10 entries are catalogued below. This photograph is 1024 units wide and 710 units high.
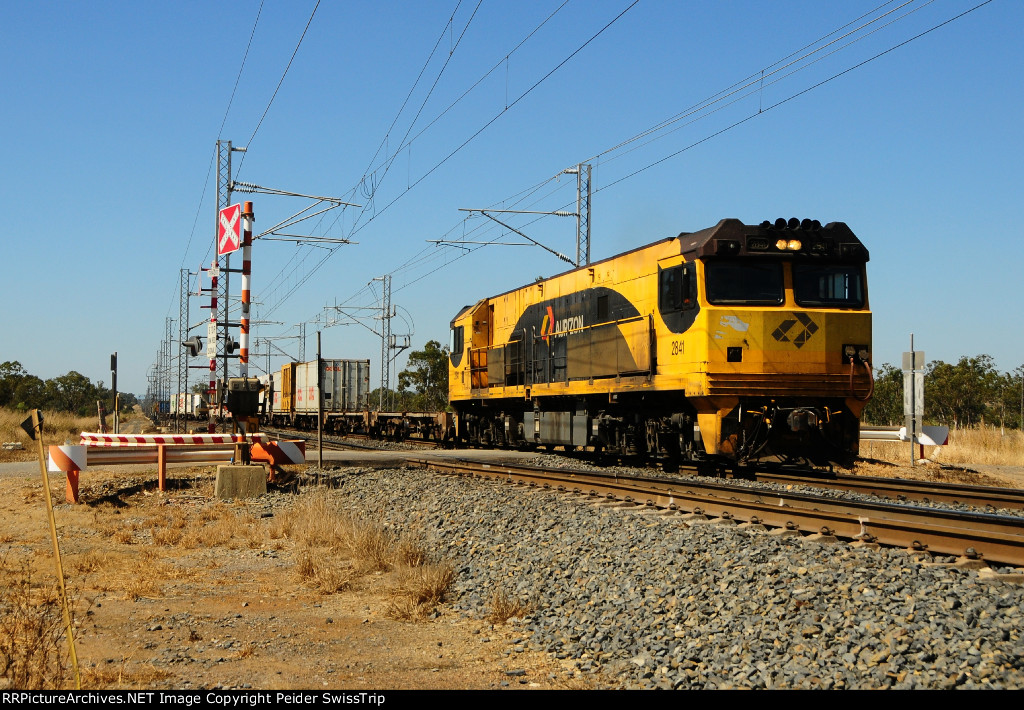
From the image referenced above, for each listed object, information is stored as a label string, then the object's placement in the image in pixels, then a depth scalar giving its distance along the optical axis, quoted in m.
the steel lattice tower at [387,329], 47.34
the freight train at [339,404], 34.19
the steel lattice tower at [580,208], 27.79
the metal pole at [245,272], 18.61
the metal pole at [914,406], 18.56
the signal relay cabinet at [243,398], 17.11
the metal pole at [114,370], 24.27
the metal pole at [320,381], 14.56
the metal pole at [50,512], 5.18
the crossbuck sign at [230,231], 19.84
